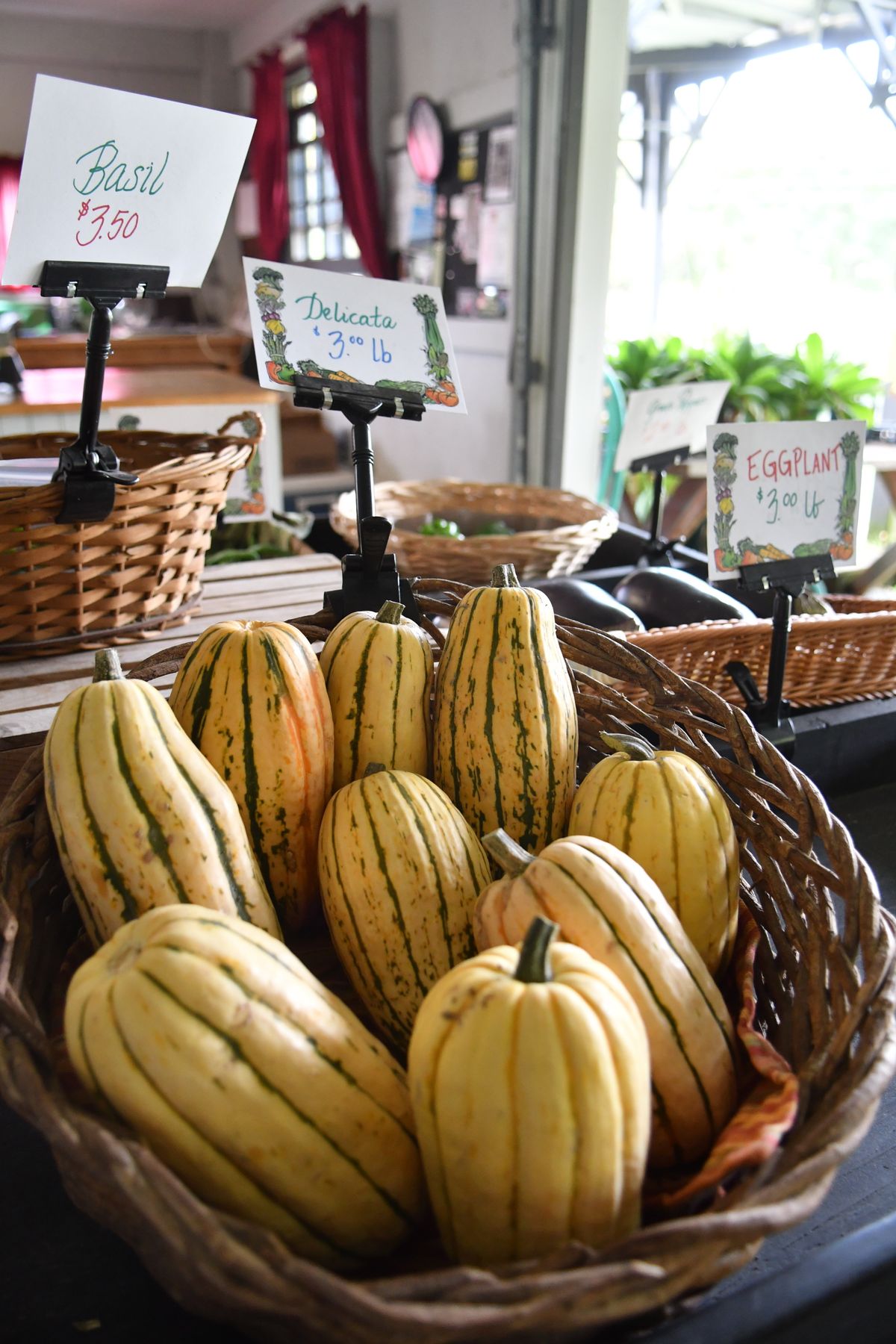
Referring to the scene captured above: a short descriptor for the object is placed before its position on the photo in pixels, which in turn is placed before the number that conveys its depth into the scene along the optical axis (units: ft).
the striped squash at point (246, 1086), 1.56
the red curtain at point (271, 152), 20.71
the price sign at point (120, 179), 3.06
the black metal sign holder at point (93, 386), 3.19
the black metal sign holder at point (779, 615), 3.65
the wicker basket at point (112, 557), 3.26
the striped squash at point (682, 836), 2.25
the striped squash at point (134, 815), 2.01
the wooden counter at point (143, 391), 9.28
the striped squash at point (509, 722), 2.54
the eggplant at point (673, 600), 4.80
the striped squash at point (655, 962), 1.87
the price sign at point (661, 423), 5.95
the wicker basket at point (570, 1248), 1.30
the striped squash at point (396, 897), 2.16
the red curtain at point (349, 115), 15.81
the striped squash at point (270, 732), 2.39
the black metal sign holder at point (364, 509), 3.02
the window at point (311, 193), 19.60
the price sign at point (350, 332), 3.14
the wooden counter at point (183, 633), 3.05
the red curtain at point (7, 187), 25.57
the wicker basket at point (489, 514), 5.34
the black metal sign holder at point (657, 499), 5.78
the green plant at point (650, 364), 13.33
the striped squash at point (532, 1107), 1.51
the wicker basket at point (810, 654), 4.02
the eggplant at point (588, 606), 4.56
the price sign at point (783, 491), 3.71
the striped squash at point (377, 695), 2.63
